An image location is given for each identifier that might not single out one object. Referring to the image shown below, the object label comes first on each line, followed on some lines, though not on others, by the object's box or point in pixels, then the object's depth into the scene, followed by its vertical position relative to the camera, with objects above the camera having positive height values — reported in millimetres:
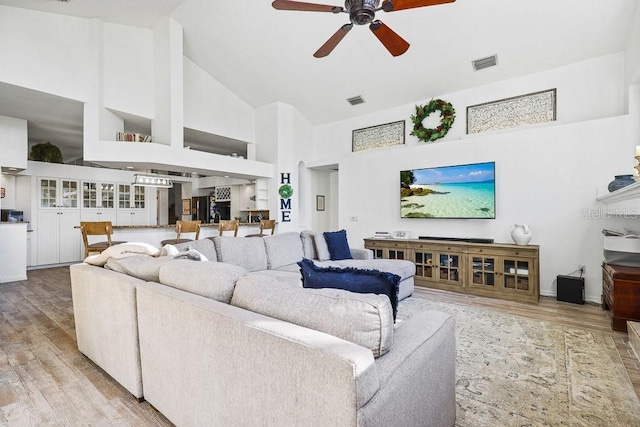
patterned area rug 1728 -1111
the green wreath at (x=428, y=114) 5336 +1616
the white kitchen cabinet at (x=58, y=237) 6668 -502
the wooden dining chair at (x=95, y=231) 4066 -233
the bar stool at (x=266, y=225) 6164 -245
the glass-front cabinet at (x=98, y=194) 7407 +456
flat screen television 4762 +331
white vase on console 4195 -294
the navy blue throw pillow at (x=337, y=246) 4372 -466
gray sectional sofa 909 -502
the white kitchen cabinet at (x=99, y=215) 7324 -37
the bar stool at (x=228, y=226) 5488 -229
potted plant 6820 +1320
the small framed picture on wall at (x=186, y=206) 10828 +243
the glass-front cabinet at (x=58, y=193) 6723 +456
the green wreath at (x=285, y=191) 6902 +474
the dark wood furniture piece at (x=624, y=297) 2912 -792
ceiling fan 2520 +1652
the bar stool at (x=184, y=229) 4750 -242
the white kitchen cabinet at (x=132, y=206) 8016 +195
